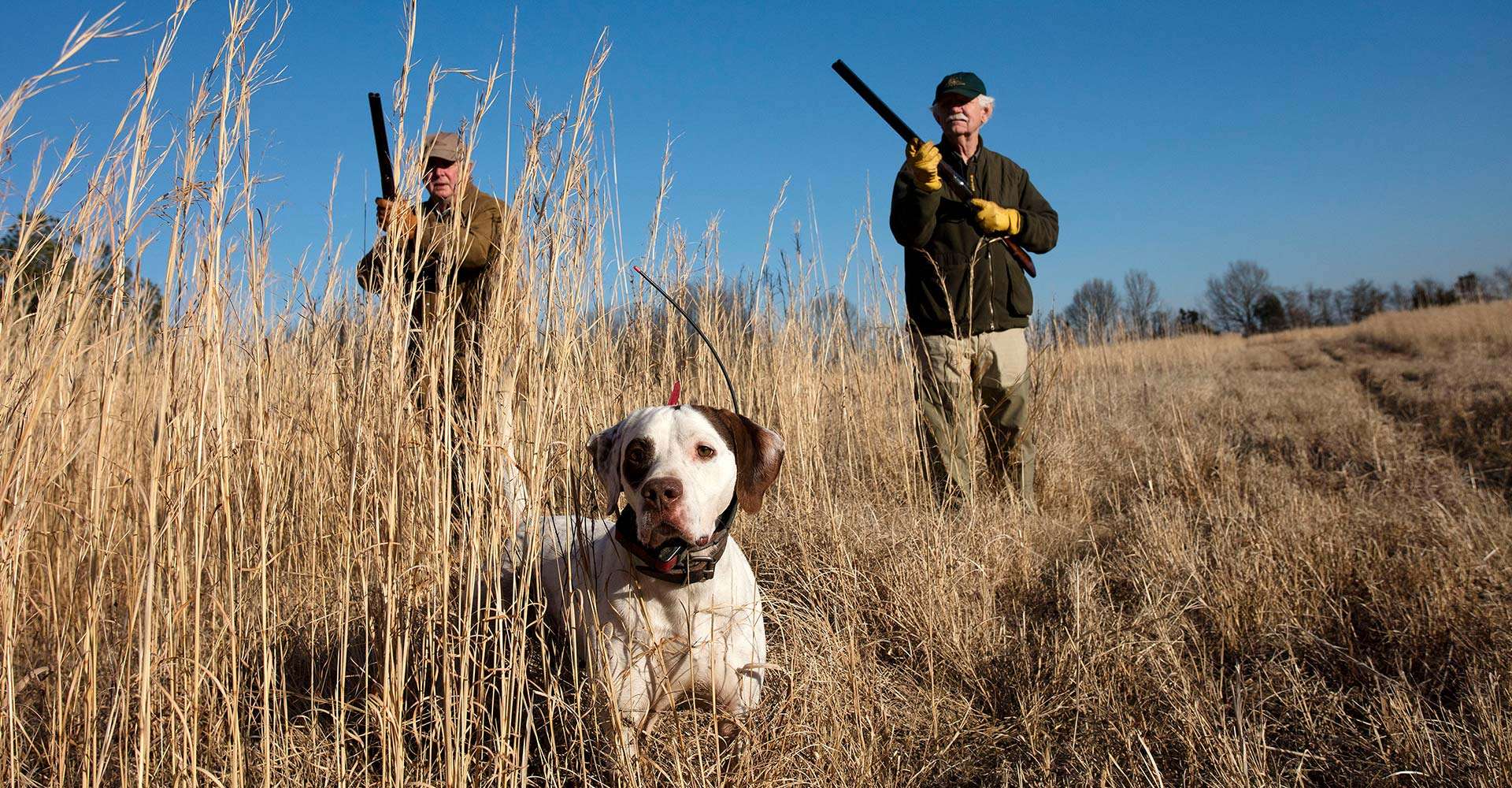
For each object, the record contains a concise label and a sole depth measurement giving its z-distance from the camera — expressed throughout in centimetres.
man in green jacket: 372
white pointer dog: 172
